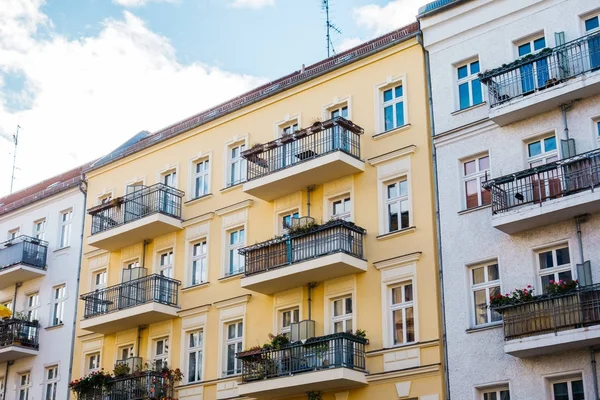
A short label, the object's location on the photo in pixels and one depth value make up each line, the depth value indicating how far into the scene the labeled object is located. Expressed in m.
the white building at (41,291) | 33.09
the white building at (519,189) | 20.91
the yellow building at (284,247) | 24.31
